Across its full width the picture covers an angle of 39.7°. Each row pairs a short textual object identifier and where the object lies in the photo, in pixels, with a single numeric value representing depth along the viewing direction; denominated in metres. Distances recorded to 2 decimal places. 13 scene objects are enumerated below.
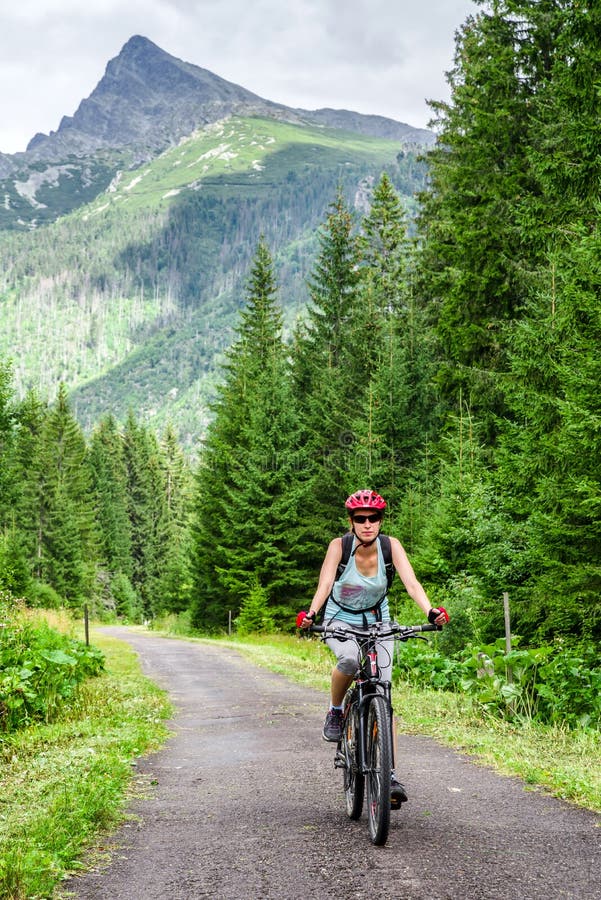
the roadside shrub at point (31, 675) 10.09
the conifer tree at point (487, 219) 22.53
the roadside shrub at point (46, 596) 47.12
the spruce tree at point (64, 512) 70.25
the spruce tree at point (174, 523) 63.63
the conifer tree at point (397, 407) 30.92
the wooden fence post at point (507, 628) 10.19
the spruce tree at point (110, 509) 98.62
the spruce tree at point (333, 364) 37.06
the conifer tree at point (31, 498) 69.06
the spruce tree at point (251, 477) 38.81
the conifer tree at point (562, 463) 10.82
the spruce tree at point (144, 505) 104.38
